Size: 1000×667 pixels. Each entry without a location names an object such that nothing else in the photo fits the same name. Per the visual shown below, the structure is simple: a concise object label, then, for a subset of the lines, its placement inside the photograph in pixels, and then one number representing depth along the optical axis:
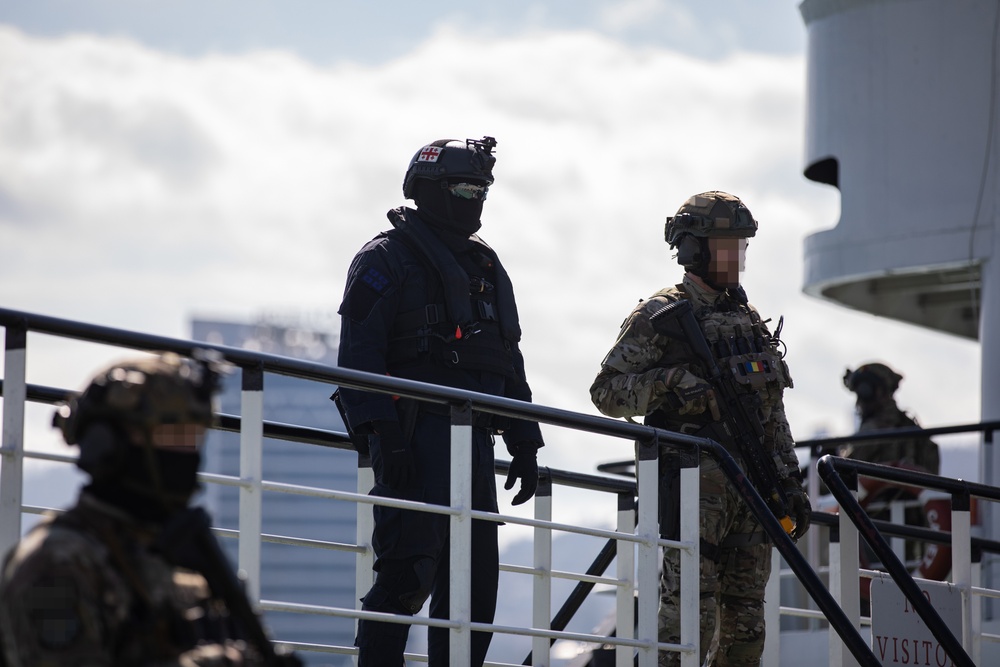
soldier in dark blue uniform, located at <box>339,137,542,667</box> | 9.95
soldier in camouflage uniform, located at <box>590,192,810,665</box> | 11.25
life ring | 18.84
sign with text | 11.45
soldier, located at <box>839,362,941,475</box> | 20.73
